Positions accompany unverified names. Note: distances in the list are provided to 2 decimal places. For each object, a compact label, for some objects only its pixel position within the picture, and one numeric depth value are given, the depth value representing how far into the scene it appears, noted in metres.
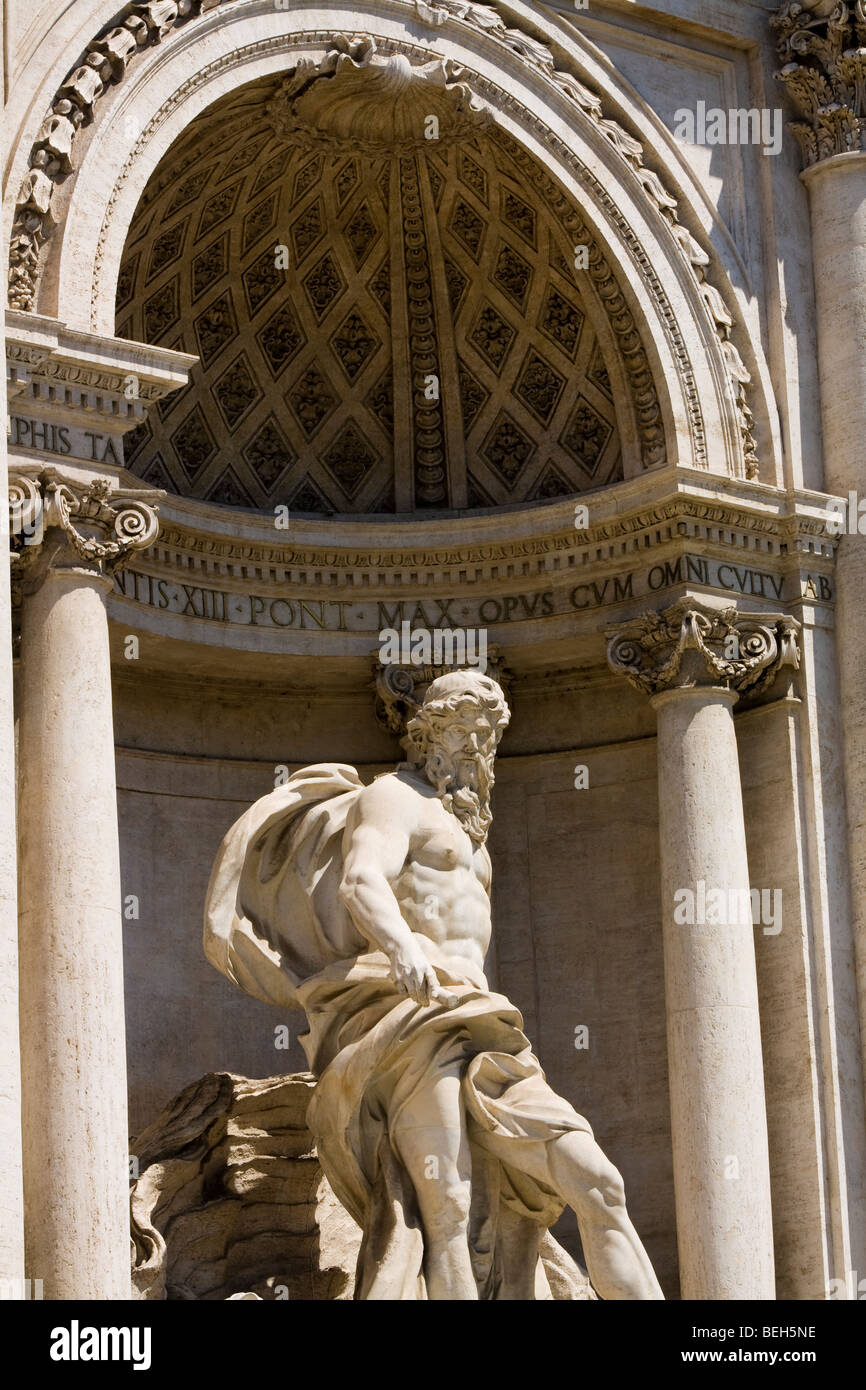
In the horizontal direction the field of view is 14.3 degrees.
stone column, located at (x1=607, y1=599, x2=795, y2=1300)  19.72
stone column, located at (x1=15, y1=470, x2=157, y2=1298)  17.03
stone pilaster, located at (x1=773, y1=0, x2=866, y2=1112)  21.23
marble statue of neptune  17.03
